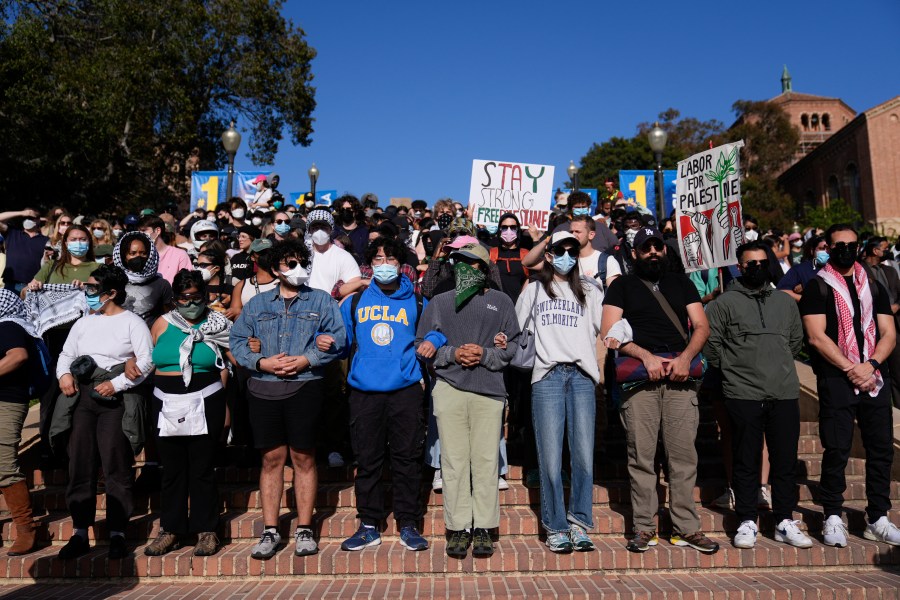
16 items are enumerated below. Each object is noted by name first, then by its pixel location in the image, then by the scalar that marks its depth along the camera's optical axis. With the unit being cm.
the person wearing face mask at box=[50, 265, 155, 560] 568
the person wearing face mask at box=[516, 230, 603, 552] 545
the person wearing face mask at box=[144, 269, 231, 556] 557
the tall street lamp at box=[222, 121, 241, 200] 1584
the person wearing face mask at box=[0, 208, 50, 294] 912
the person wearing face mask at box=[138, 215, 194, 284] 821
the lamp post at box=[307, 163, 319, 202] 2651
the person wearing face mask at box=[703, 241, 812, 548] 562
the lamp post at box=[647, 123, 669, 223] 1548
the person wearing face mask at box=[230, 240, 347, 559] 550
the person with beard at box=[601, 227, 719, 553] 546
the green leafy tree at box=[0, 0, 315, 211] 2039
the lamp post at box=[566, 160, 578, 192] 2088
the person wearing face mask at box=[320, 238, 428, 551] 558
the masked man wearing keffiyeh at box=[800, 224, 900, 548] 571
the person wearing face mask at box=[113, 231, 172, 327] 665
